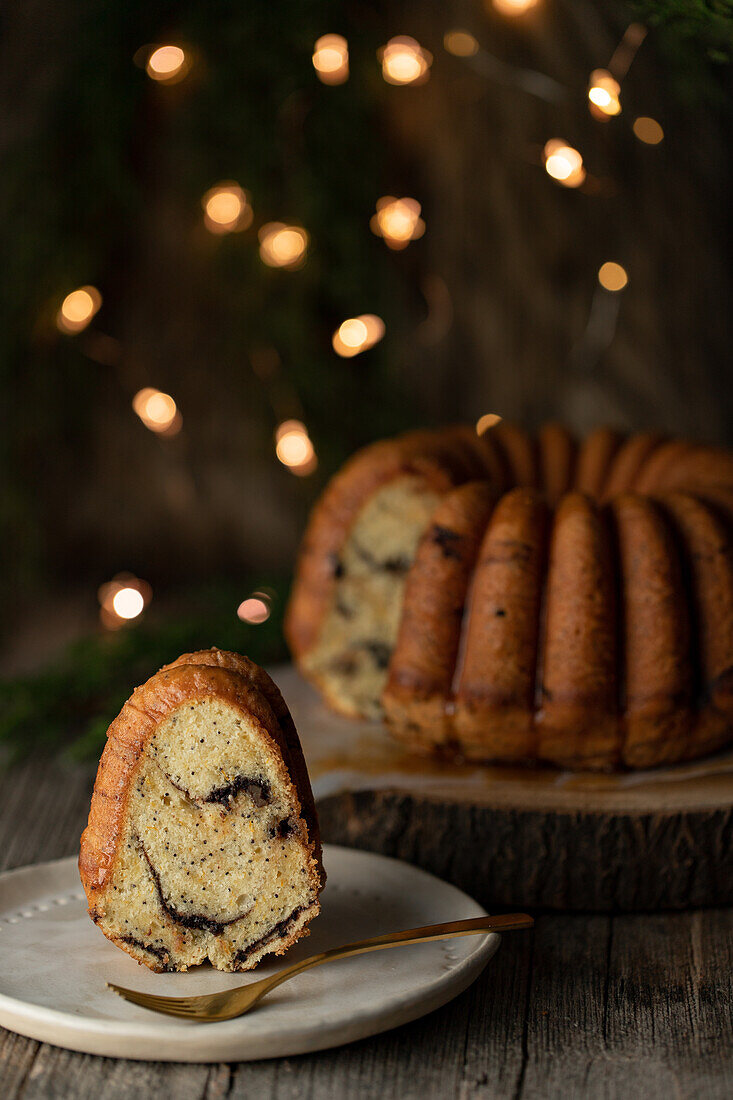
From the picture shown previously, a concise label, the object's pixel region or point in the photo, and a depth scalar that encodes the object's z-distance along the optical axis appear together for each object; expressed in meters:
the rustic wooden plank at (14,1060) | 0.87
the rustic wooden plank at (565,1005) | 0.88
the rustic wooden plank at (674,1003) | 0.88
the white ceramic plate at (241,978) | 0.87
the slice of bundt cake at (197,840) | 0.91
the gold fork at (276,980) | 0.87
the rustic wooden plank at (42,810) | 1.07
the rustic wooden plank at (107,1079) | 0.87
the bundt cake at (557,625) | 1.02
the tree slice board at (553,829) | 0.99
